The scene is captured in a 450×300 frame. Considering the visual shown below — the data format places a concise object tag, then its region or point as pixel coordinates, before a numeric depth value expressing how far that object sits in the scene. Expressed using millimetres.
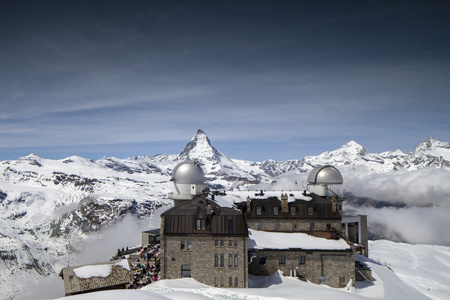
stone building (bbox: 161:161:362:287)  45906
